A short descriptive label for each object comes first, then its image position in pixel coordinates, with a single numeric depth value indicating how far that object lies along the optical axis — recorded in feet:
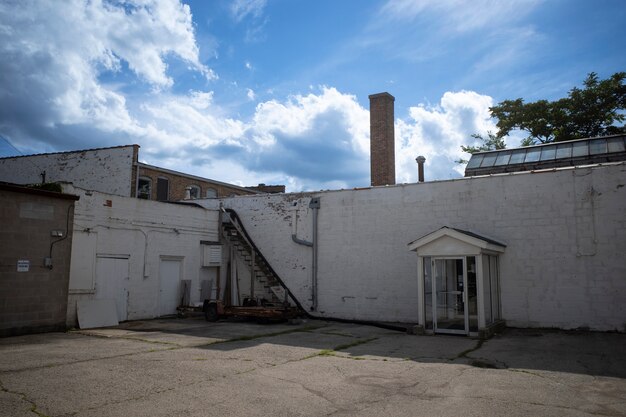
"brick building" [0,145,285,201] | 82.99
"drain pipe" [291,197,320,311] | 58.03
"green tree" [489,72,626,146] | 91.15
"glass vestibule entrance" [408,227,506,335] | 41.42
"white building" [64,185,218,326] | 46.85
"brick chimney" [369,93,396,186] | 70.13
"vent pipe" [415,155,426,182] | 66.03
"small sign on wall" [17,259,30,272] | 39.50
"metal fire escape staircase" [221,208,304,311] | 58.97
